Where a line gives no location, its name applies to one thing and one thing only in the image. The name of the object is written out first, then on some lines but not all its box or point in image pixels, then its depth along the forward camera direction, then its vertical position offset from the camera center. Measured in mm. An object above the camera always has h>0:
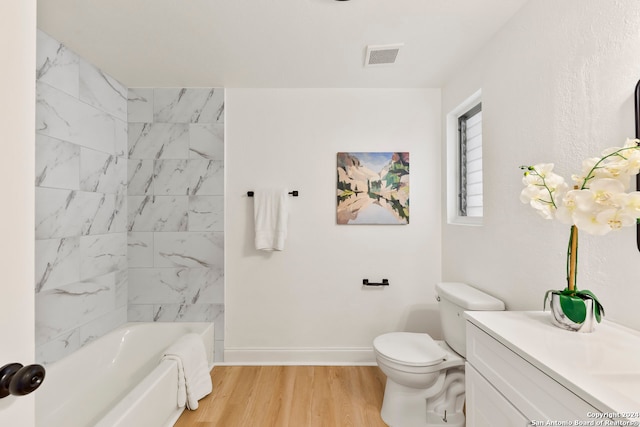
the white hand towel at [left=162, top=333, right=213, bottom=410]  1933 -991
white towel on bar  2535 -13
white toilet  1761 -921
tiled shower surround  2174 +90
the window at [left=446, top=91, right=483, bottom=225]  2244 +397
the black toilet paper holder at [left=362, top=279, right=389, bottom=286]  2590 -558
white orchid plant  944 +48
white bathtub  1587 -1002
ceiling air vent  1981 +1052
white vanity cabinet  770 -451
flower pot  1100 -375
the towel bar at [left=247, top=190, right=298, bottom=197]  2588 +184
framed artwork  2613 +223
